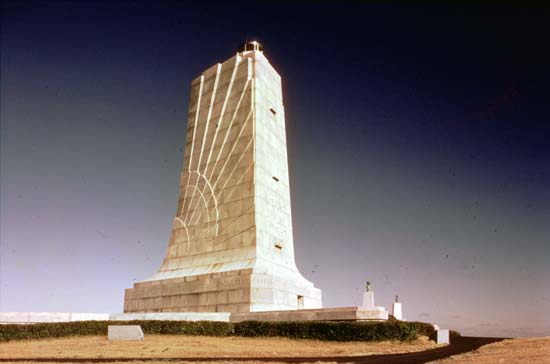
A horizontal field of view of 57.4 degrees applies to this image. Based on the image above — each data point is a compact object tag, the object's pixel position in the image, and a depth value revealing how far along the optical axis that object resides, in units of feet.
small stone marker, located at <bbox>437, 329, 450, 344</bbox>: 50.85
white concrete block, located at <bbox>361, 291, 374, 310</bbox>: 64.49
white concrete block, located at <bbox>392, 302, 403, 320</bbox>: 75.79
